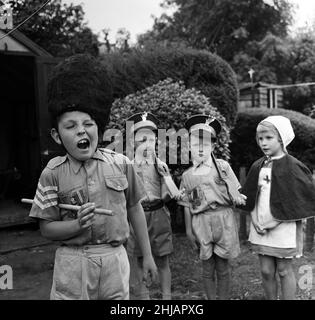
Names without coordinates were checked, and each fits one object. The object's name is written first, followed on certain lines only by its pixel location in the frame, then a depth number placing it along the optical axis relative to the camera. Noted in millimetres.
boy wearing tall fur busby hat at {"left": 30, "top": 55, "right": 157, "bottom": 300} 2137
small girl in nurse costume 3039
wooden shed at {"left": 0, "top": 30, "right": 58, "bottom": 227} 6164
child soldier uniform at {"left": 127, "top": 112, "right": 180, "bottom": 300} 3367
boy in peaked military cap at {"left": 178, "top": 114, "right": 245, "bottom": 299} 3217
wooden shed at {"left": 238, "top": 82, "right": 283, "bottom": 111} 15318
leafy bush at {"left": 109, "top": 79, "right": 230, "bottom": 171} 5109
